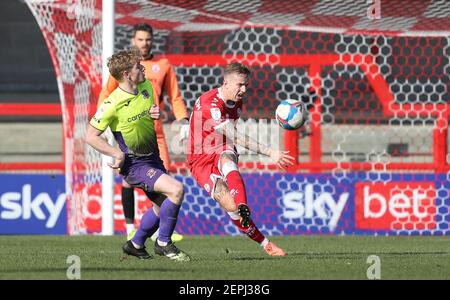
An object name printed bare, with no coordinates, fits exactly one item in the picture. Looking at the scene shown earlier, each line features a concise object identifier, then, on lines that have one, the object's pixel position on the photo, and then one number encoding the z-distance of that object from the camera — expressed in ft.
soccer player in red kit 55.21
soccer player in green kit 52.80
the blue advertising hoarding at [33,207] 85.15
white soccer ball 54.60
